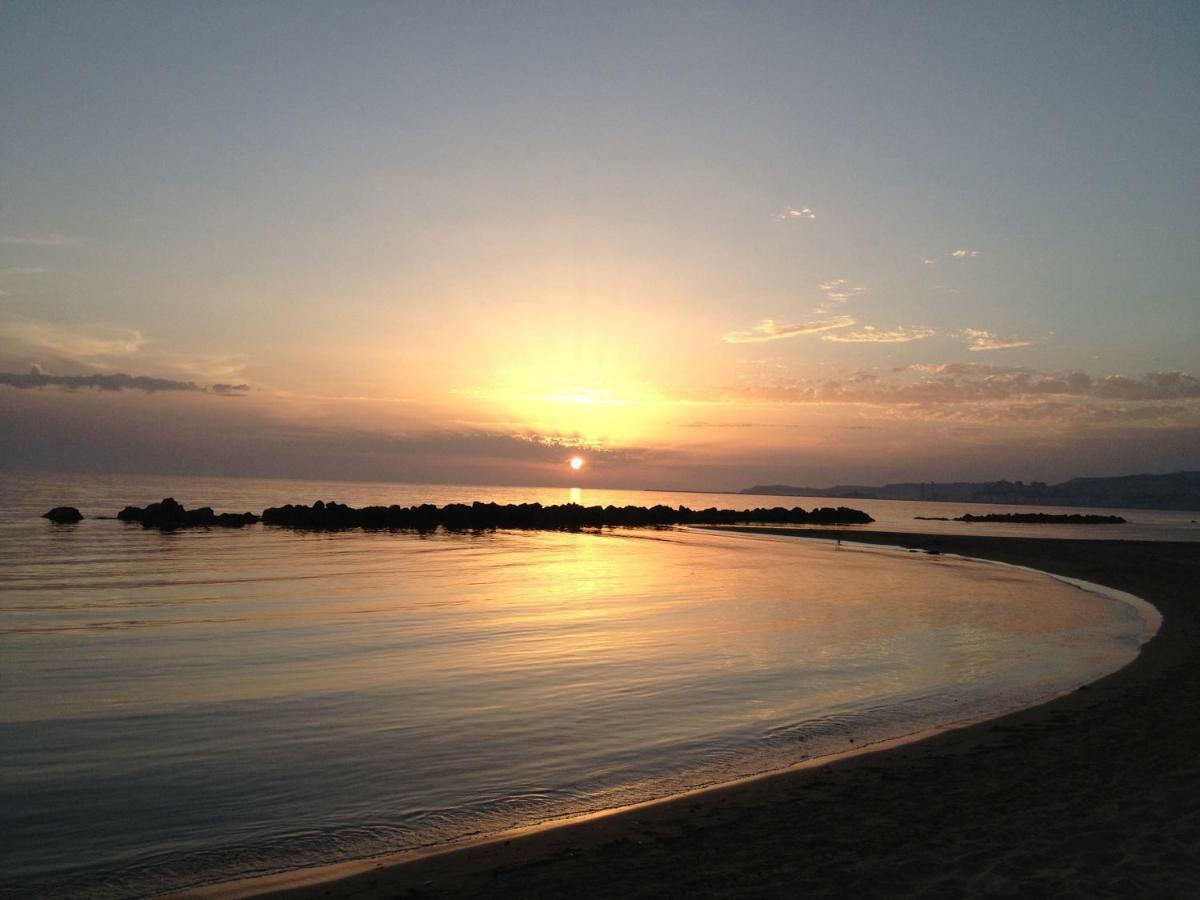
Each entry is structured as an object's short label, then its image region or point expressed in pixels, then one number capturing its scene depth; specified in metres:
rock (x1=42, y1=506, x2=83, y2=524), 47.88
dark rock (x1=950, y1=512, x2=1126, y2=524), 108.76
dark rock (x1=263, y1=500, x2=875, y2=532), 57.53
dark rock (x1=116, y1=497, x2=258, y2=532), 49.75
